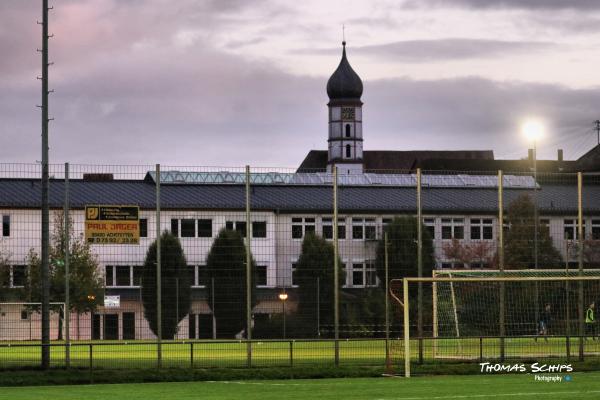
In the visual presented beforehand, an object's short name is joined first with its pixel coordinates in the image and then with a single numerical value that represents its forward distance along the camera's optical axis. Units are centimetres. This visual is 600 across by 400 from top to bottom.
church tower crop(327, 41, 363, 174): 19725
